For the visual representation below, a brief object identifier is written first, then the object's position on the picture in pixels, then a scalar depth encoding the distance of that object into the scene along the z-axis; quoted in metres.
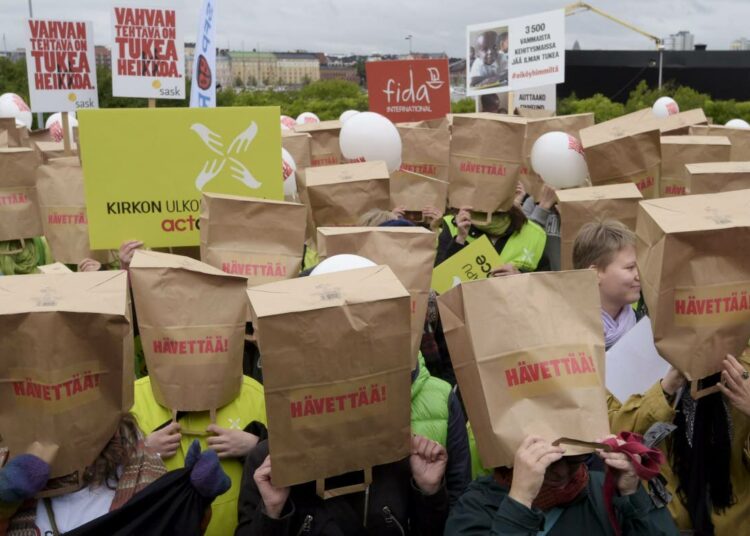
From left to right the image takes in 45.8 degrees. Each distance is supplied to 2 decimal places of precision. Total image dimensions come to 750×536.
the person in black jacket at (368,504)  2.47
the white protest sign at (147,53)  6.32
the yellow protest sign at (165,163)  4.13
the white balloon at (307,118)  11.19
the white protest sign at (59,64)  6.95
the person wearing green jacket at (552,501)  2.08
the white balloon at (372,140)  5.68
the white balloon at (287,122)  9.55
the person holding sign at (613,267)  3.34
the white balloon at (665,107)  10.16
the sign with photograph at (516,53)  8.40
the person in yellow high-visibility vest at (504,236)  5.07
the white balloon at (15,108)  11.38
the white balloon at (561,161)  5.35
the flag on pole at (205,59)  6.38
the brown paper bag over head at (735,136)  5.80
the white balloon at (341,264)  2.61
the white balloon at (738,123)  8.12
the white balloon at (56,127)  9.42
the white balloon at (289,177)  5.53
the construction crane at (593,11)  39.87
